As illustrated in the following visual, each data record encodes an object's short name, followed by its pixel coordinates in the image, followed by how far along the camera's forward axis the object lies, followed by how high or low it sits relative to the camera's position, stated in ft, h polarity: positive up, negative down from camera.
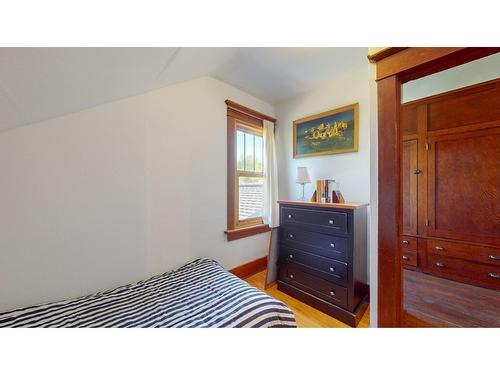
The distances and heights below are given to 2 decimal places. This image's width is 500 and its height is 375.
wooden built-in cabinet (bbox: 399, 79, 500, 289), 4.31 +0.03
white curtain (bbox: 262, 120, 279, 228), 8.22 +0.38
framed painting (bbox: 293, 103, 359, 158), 6.55 +2.23
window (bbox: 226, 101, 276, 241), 7.28 +0.68
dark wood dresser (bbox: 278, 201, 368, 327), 4.95 -2.24
